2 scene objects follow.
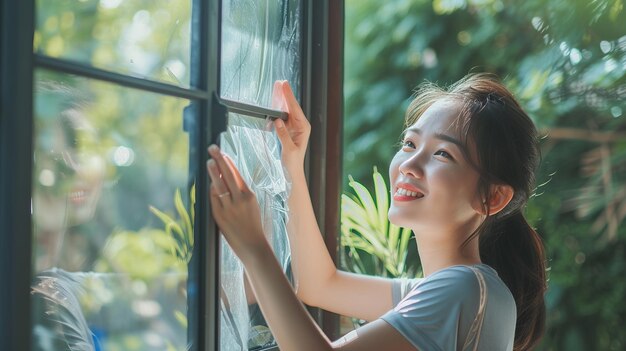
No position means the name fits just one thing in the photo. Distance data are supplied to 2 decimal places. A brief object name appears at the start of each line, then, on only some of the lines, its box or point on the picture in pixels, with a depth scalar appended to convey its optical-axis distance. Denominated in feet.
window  3.18
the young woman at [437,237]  4.13
